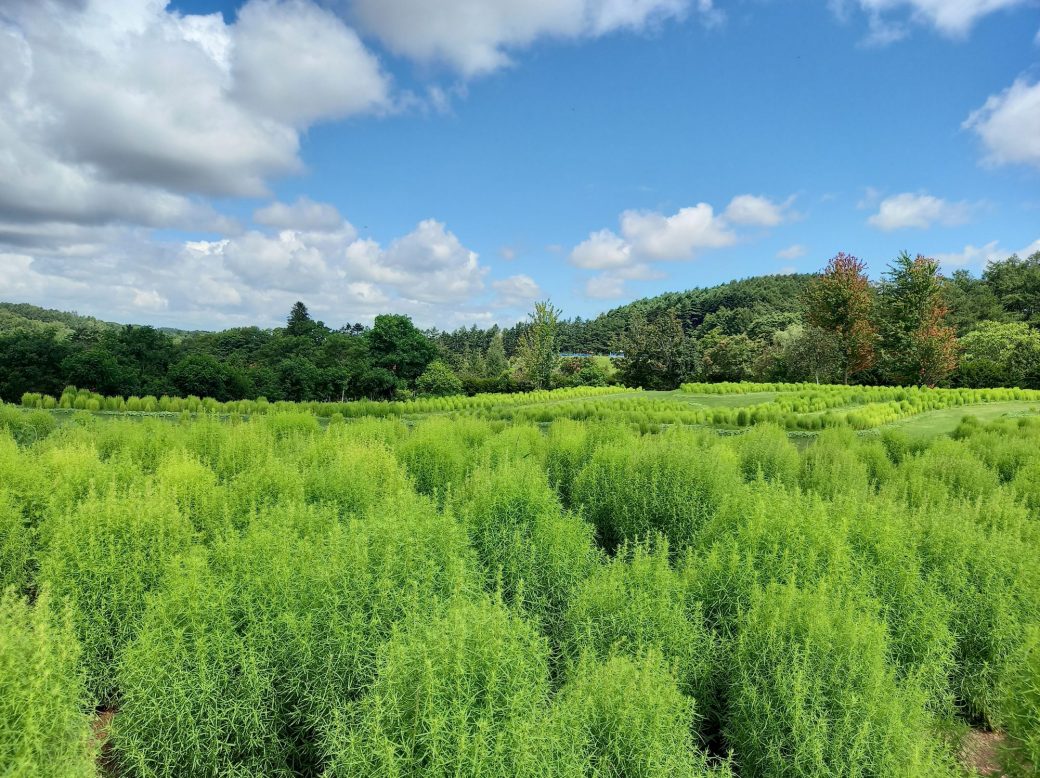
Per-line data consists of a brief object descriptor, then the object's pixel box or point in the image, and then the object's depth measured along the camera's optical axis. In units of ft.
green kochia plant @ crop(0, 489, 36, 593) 15.39
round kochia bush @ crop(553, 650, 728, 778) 7.81
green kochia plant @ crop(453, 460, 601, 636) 14.71
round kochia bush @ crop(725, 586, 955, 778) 8.80
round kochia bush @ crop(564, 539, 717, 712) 11.39
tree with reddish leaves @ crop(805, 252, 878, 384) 86.28
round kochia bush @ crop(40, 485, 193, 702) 12.17
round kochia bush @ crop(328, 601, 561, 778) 7.13
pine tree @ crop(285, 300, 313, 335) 190.59
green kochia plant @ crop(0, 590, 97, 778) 7.36
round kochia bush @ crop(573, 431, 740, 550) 20.99
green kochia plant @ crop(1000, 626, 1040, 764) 9.84
